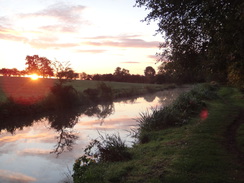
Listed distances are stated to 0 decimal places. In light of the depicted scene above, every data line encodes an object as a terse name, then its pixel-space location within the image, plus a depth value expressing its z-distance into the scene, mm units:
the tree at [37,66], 115375
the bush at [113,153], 10758
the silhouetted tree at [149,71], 169100
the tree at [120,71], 168100
